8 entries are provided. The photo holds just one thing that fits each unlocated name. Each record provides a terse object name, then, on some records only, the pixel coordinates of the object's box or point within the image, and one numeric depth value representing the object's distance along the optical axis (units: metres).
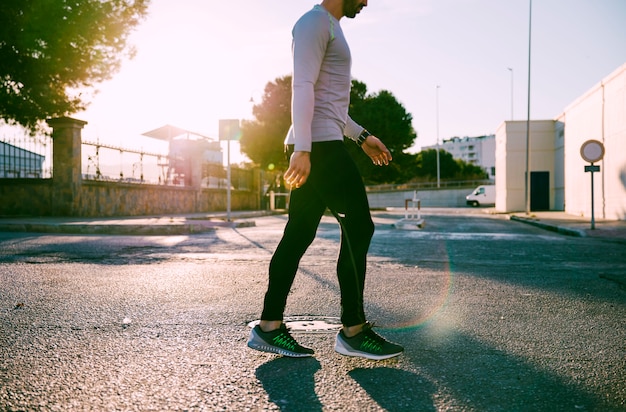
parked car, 54.34
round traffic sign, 13.70
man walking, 2.60
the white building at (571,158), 19.11
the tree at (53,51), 15.27
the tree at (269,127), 38.88
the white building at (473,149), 119.44
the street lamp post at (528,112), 28.82
